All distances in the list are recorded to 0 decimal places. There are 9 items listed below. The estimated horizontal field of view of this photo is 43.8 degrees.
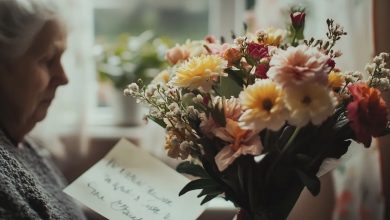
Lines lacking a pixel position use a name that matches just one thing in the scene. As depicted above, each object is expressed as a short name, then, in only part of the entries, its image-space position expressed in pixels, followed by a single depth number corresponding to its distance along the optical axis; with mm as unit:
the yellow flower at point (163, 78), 852
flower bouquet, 610
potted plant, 1678
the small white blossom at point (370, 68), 698
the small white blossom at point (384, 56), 693
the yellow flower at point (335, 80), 684
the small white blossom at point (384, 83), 682
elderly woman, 953
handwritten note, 873
